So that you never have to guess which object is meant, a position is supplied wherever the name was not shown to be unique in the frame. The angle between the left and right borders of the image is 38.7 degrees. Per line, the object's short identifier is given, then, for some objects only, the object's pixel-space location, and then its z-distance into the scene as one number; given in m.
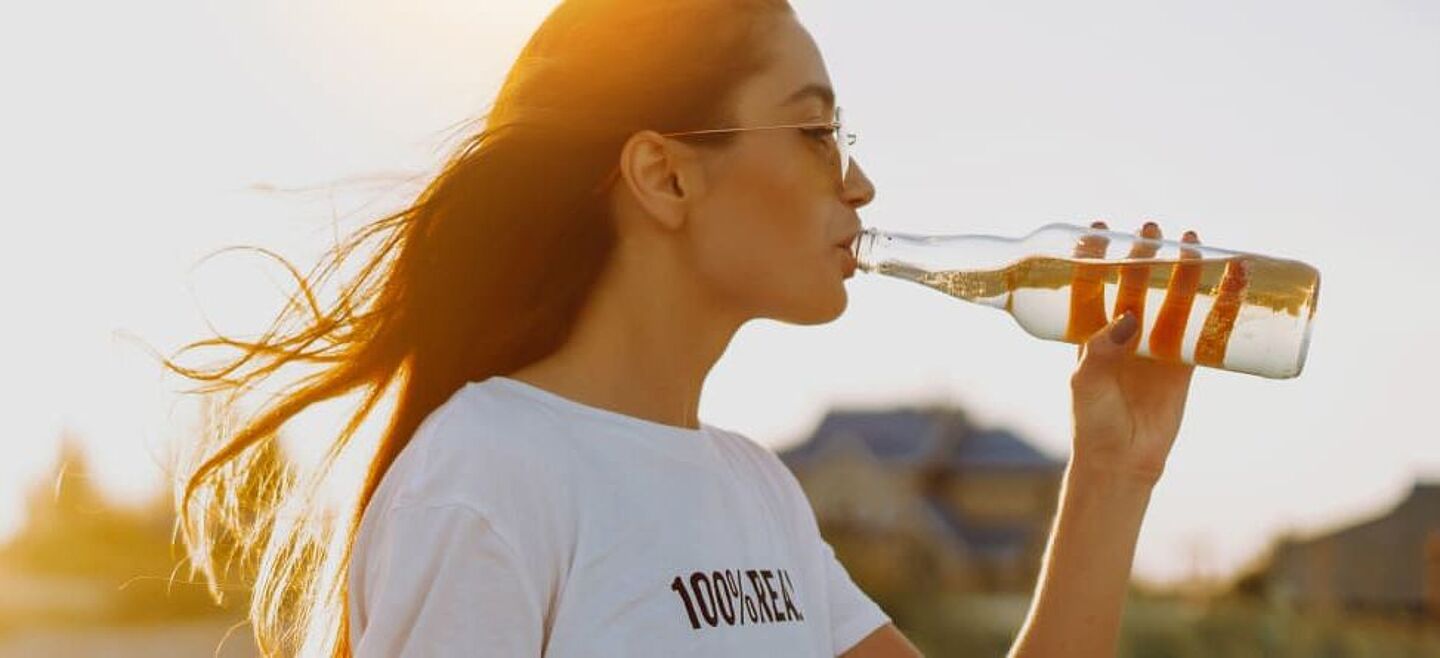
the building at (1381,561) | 37.34
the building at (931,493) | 40.12
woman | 2.55
